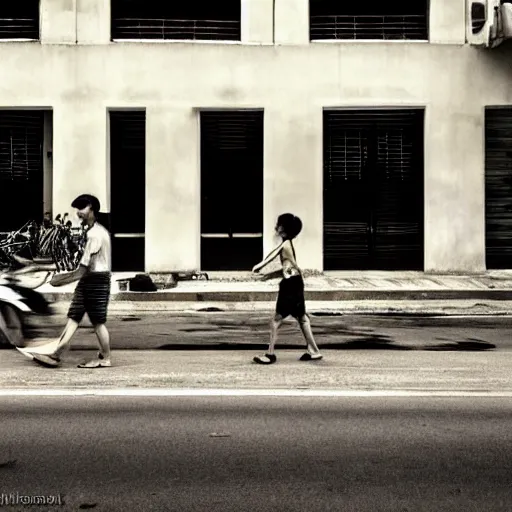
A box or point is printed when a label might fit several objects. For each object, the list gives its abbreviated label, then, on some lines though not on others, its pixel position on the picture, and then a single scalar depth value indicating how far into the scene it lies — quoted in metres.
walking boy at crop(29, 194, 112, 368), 9.46
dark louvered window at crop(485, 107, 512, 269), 21.64
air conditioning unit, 20.78
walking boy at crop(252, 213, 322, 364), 9.86
